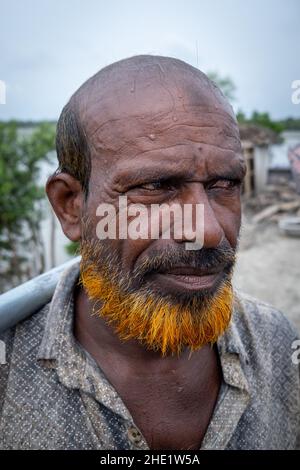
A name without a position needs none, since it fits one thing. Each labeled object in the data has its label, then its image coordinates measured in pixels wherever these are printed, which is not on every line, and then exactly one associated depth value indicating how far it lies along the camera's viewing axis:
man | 0.33
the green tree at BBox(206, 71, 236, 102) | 14.06
